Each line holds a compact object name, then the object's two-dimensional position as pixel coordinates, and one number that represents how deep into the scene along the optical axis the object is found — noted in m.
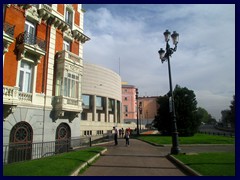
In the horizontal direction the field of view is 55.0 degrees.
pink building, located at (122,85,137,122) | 110.12
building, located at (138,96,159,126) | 121.69
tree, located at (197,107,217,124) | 167.69
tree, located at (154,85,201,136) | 40.69
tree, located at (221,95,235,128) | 73.88
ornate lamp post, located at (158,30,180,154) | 14.20
